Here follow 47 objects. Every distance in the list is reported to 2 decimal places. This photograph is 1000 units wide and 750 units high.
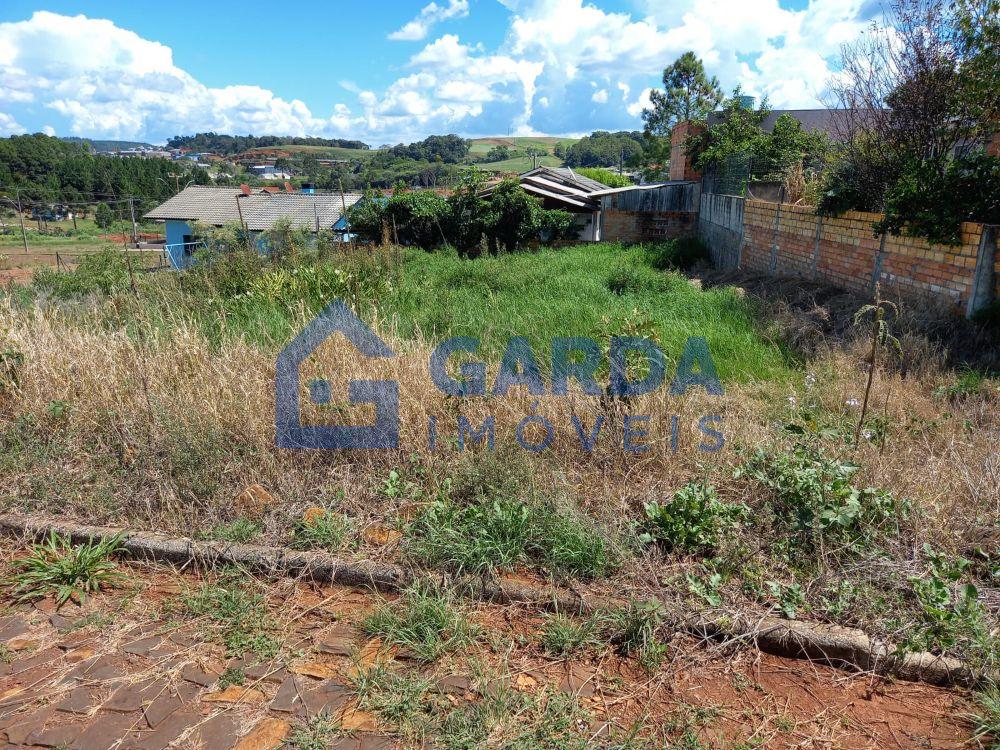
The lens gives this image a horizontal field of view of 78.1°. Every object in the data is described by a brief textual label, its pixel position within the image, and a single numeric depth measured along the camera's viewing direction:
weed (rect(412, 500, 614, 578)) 2.82
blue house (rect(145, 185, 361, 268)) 31.58
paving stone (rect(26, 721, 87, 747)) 2.12
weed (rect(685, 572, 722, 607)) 2.53
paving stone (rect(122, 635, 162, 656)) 2.53
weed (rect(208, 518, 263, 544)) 3.14
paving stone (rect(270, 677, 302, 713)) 2.22
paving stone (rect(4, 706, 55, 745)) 2.14
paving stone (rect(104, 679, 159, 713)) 2.25
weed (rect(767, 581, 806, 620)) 2.54
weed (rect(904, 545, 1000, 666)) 2.26
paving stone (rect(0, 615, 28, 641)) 2.67
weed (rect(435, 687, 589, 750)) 2.02
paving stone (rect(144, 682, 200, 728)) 2.21
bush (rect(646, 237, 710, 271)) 12.02
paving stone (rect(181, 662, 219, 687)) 2.35
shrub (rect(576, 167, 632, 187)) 29.31
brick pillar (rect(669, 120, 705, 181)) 15.99
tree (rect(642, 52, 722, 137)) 34.53
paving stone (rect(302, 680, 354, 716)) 2.21
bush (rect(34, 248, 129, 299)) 8.58
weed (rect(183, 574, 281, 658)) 2.51
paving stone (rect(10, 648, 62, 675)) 2.47
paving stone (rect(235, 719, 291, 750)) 2.07
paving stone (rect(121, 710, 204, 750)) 2.09
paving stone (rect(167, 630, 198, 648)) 2.55
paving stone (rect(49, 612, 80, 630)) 2.70
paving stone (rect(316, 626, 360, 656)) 2.50
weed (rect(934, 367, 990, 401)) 4.53
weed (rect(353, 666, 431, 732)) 2.15
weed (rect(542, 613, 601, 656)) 2.46
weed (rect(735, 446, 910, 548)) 2.82
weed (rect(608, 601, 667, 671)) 2.39
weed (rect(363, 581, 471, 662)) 2.44
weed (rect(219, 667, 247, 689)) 2.33
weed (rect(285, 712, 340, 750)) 2.05
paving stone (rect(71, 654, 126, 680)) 2.41
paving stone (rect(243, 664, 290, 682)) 2.36
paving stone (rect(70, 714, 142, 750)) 2.10
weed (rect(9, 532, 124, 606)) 2.91
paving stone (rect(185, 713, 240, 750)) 2.09
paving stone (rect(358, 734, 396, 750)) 2.04
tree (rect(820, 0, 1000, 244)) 5.89
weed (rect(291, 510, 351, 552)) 3.07
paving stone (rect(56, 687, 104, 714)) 2.26
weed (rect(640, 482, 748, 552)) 2.87
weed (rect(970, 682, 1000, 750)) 2.01
